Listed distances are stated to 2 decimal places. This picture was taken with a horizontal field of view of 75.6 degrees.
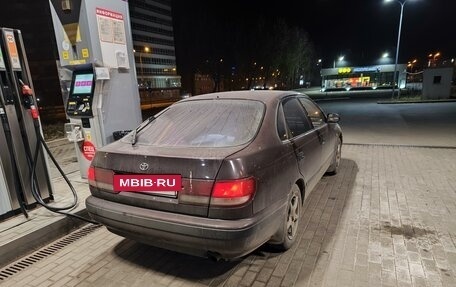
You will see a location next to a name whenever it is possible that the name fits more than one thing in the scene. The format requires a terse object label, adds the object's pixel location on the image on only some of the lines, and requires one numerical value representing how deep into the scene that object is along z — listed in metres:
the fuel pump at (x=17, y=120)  3.53
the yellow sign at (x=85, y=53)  4.24
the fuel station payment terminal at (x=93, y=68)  4.23
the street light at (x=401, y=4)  20.33
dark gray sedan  2.18
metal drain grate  2.92
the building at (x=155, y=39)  81.50
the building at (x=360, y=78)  38.59
